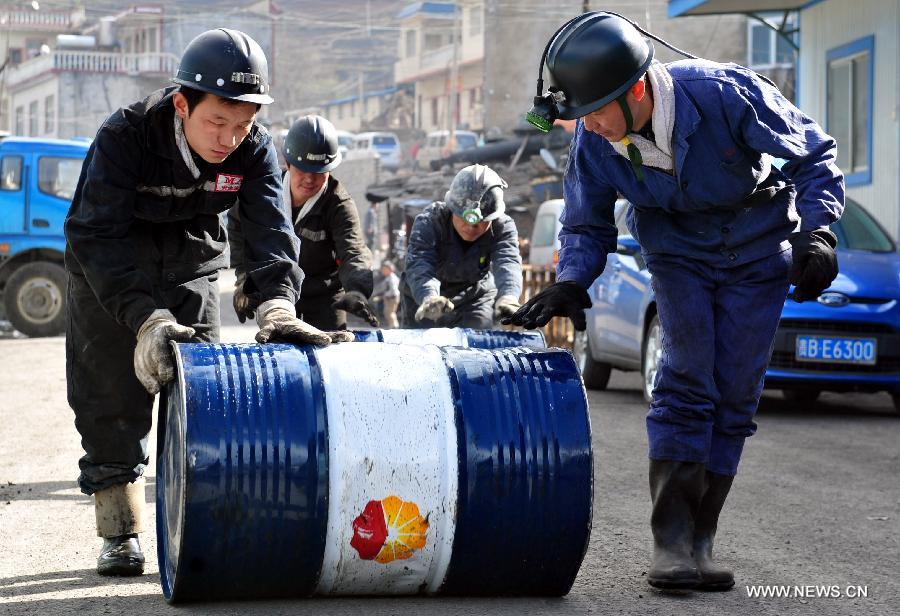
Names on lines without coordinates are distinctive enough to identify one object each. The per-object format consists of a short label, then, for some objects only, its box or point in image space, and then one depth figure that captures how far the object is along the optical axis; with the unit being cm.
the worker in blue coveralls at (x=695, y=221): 450
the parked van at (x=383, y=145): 5678
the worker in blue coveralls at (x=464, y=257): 786
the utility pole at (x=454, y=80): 5959
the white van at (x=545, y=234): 1888
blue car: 993
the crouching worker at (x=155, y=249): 462
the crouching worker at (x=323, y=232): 719
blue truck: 1902
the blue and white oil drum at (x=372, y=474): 409
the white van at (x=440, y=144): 5365
